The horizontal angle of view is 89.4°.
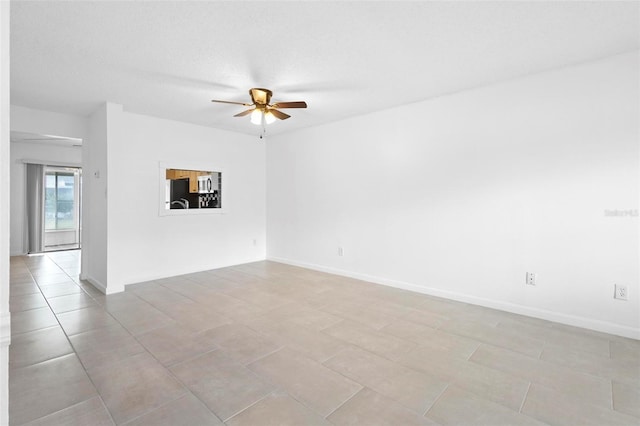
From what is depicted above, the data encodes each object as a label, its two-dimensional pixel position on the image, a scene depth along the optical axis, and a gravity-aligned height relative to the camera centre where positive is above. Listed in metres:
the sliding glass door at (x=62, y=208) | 8.25 -0.05
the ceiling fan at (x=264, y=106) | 3.39 +1.12
